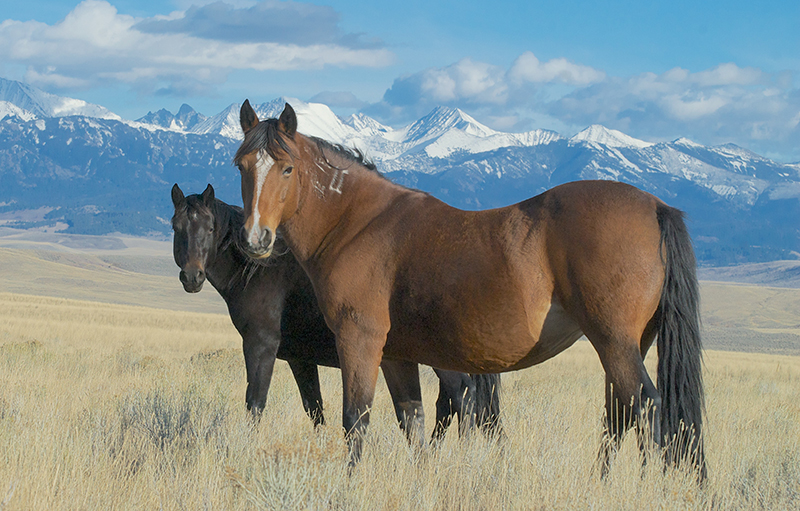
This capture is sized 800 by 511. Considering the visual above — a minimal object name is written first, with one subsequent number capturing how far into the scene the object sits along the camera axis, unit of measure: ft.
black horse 40.40
